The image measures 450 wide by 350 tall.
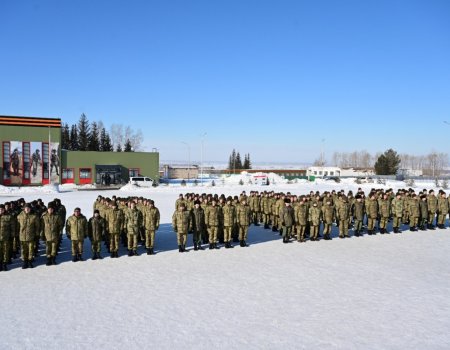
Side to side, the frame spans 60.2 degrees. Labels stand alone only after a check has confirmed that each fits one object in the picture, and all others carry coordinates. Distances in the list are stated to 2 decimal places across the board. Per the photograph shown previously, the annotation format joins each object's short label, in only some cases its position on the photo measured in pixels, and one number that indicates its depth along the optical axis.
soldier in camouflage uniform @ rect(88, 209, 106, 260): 10.63
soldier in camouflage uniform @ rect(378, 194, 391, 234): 15.30
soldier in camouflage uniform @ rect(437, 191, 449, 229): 16.53
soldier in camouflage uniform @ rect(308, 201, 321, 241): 13.45
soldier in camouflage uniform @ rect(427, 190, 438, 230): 16.38
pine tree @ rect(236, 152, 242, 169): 112.57
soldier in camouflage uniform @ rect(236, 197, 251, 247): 12.63
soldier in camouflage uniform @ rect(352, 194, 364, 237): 14.74
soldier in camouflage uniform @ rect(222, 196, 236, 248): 12.42
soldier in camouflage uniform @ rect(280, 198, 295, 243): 13.09
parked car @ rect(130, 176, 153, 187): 44.59
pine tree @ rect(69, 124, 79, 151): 80.50
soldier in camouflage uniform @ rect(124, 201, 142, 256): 11.13
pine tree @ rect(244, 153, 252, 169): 114.33
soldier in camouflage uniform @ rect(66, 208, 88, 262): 10.31
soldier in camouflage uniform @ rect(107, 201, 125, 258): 10.93
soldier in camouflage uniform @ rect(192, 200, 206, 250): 12.14
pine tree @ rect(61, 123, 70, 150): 78.19
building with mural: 45.97
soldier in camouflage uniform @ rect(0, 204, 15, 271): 9.43
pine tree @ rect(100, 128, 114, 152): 80.62
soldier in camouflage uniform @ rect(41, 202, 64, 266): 9.99
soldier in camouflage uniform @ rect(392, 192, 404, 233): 15.50
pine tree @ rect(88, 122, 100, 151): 78.19
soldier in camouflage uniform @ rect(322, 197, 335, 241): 13.77
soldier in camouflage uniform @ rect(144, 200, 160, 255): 11.34
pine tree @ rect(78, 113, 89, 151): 78.31
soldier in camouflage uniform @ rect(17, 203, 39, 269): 9.69
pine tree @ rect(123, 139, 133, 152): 80.94
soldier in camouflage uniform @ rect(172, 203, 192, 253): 11.62
